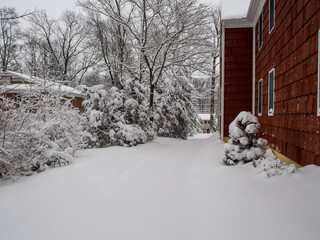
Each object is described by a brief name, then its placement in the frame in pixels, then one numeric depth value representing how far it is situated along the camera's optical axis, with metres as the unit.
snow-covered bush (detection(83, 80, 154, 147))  8.48
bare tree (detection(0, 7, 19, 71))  21.03
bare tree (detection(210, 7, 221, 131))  19.94
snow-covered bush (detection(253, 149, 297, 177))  3.12
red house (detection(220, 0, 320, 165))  3.43
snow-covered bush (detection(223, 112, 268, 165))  4.47
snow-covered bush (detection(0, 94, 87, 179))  4.04
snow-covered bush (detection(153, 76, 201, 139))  14.92
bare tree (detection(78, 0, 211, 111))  10.55
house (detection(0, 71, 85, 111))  6.16
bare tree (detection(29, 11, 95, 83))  25.97
